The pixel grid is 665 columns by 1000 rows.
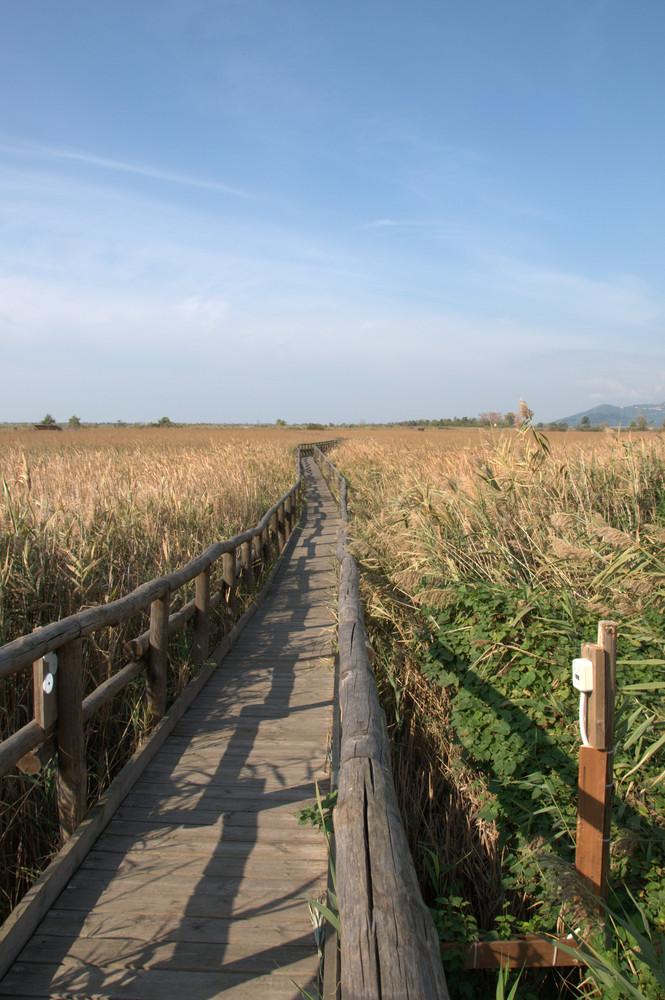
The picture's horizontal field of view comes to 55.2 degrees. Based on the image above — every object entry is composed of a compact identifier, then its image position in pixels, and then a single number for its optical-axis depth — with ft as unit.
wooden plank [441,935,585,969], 8.52
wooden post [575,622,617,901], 7.20
